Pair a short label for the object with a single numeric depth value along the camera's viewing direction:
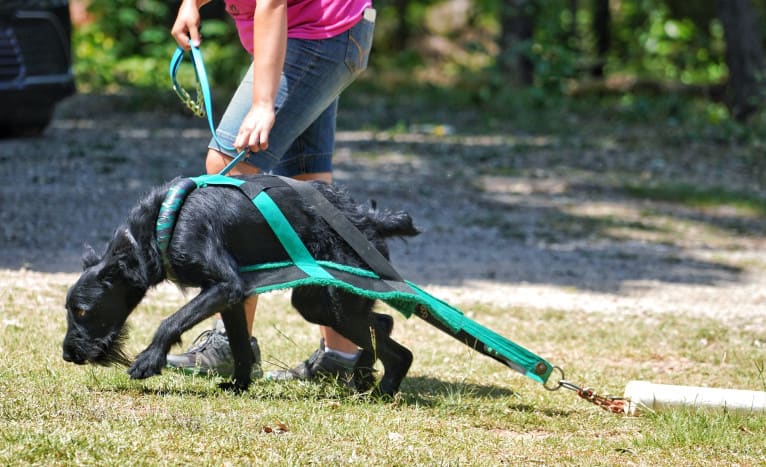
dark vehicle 17.53
